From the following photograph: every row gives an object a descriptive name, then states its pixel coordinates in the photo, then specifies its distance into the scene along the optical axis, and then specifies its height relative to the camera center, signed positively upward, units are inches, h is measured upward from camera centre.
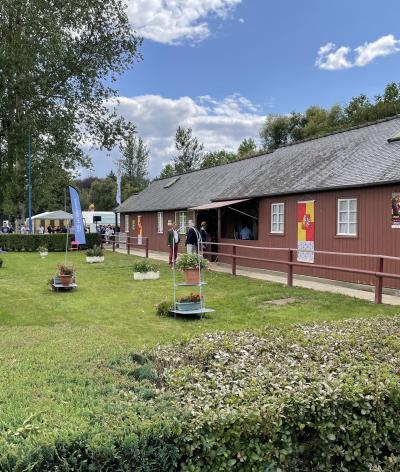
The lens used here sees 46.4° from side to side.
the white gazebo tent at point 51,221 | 1640.0 +14.1
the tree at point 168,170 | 2623.0 +307.1
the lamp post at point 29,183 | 1066.1 +96.6
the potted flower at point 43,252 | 947.3 -58.2
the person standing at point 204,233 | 766.5 -15.7
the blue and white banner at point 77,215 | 592.1 +11.2
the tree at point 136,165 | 2935.5 +371.6
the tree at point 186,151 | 2503.7 +391.7
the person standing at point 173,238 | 677.3 -21.6
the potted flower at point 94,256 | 803.6 -56.2
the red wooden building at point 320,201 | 493.7 +29.7
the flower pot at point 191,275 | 449.4 -50.1
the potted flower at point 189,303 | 352.2 -60.0
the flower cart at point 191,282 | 351.3 -55.5
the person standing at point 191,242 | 693.3 -27.5
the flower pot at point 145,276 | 570.6 -64.0
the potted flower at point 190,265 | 445.4 -39.4
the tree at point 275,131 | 2146.9 +434.1
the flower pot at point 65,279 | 477.1 -57.0
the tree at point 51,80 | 1003.9 +329.8
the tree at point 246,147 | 2357.3 +396.1
